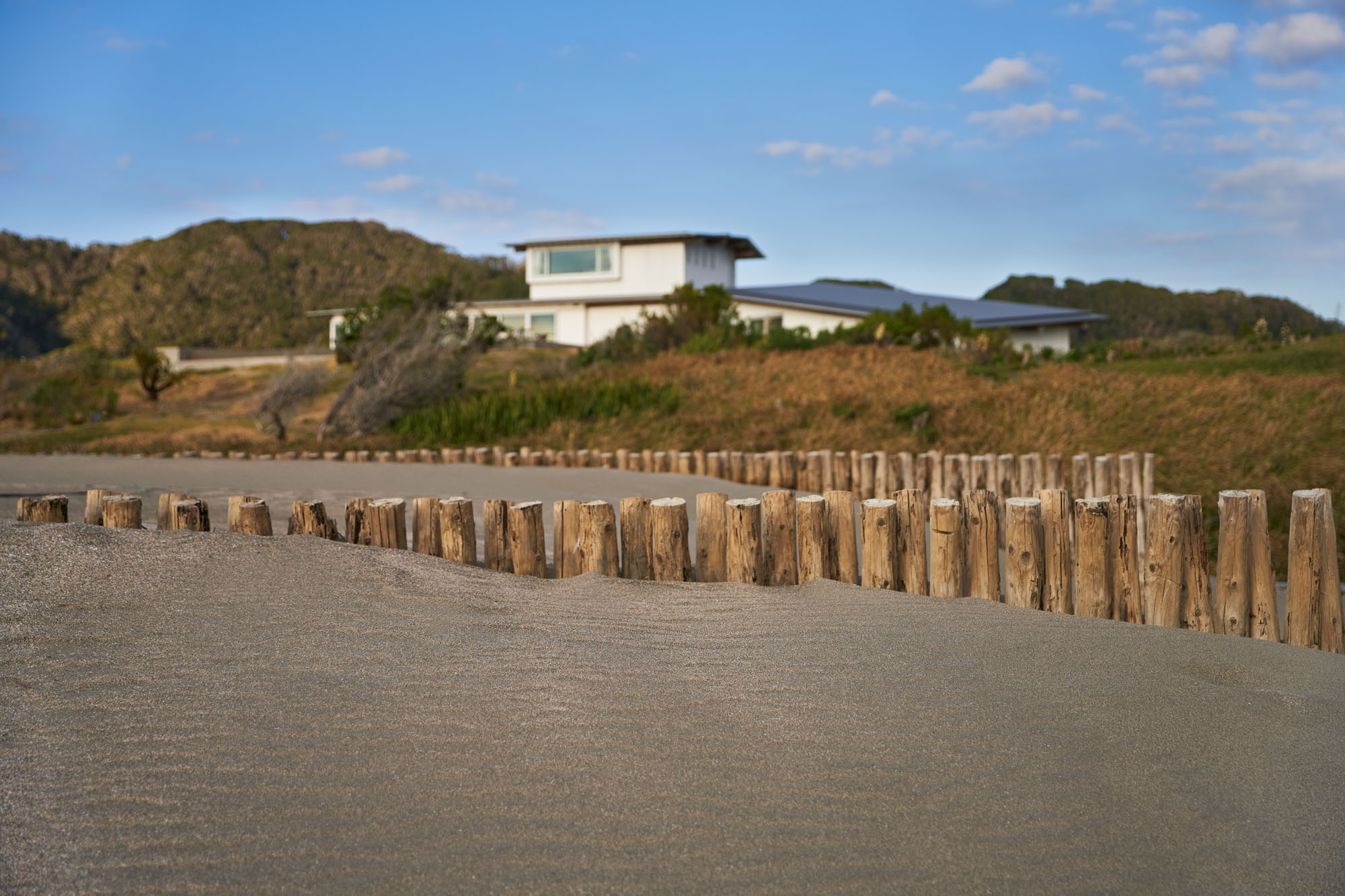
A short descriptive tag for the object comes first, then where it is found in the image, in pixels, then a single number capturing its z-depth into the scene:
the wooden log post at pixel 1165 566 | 4.77
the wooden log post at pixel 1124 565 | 4.82
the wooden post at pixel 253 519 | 5.20
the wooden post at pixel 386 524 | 5.33
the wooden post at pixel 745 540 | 5.12
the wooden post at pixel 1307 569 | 4.66
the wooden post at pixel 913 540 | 4.98
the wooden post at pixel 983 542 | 4.93
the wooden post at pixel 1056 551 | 4.85
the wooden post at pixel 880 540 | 4.95
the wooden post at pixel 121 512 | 5.15
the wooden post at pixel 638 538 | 5.27
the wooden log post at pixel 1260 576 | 4.68
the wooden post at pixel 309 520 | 5.29
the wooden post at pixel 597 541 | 5.20
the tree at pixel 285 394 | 16.77
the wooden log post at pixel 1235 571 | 4.70
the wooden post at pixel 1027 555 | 4.84
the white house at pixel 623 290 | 37.09
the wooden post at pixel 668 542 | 5.20
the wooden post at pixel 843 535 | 5.10
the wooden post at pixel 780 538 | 5.10
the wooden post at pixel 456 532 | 5.33
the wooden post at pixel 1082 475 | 8.92
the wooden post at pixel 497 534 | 5.29
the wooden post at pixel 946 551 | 4.88
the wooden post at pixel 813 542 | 5.06
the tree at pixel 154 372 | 28.38
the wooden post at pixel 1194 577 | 4.75
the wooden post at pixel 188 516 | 5.19
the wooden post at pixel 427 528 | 5.38
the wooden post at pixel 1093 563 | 4.80
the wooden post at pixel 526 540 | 5.24
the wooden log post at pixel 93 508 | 5.43
